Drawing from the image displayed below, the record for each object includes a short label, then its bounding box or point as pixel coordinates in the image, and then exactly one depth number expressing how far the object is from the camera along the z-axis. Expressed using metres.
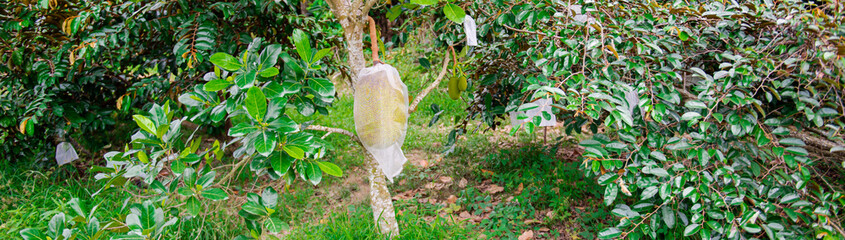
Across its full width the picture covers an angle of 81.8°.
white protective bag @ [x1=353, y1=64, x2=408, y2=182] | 1.84
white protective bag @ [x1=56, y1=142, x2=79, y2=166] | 2.96
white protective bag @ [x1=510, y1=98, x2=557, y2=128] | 1.69
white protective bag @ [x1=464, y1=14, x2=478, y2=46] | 1.91
